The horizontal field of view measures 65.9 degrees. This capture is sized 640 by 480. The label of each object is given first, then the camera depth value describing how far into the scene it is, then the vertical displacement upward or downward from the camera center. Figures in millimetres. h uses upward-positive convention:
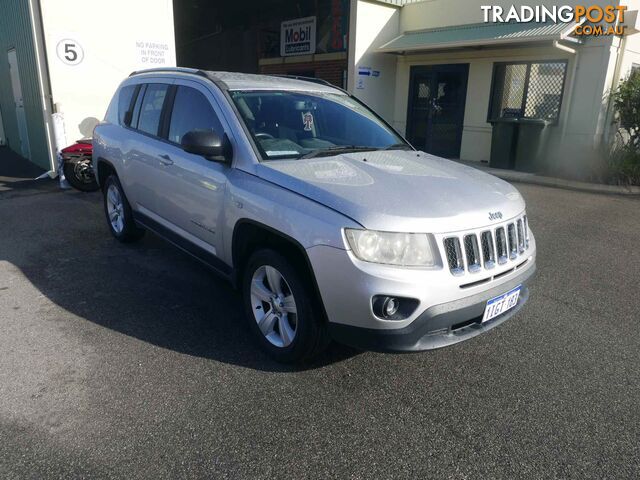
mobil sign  14491 +1463
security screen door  12477 -440
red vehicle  8344 -1349
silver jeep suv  2633 -747
